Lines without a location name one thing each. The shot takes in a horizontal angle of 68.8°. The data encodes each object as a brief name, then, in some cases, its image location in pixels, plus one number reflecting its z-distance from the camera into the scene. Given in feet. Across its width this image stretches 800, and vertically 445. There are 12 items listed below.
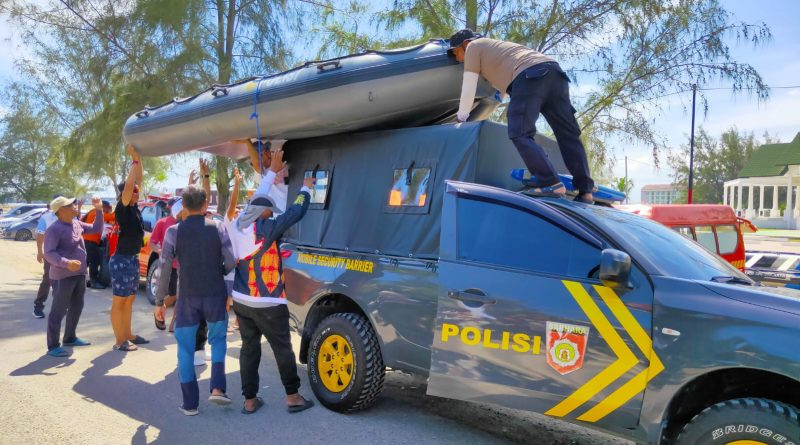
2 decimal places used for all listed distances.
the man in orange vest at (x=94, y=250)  35.35
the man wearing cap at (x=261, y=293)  14.47
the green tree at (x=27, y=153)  73.52
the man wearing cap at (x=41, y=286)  25.84
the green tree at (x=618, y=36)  29.94
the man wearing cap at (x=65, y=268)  19.86
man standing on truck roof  13.97
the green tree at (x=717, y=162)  224.94
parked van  32.53
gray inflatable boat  15.49
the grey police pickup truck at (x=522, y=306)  9.35
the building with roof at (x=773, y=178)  155.28
